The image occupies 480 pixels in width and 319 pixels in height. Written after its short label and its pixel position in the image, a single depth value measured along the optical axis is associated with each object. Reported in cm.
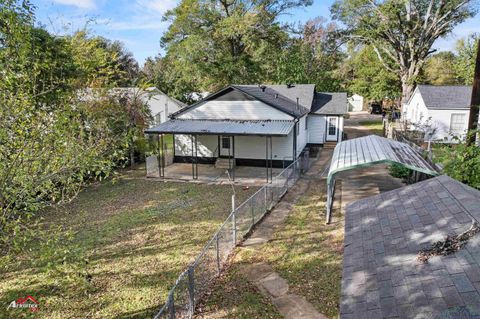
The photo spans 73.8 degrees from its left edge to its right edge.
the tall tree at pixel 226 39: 2881
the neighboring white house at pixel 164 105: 3274
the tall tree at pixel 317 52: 3416
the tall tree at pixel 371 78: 3816
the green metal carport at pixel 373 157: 1012
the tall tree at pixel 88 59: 1653
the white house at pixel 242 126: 1778
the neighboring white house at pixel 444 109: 2391
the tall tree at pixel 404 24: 3053
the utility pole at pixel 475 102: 830
